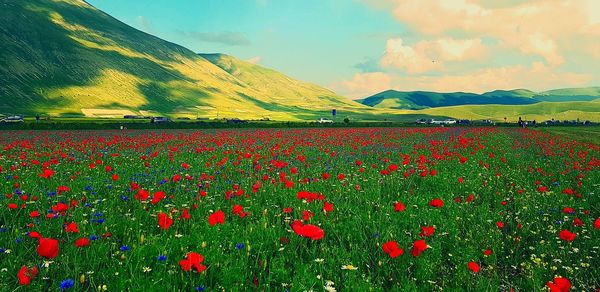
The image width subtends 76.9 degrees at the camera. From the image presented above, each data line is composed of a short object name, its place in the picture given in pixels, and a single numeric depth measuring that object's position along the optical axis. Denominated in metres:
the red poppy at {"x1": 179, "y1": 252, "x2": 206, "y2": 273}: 3.56
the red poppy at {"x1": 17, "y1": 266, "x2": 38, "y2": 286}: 3.12
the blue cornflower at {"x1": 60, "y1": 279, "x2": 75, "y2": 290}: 3.33
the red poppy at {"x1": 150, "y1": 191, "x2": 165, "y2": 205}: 5.84
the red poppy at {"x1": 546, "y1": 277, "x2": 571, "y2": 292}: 3.17
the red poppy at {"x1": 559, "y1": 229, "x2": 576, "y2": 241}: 4.53
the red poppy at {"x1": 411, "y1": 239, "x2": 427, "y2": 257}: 4.16
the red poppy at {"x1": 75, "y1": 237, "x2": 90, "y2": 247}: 4.09
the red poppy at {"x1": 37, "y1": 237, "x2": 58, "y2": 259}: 3.38
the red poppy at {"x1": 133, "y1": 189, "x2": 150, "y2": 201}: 5.91
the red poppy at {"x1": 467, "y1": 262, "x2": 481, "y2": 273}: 3.87
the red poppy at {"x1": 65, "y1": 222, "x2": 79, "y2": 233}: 4.60
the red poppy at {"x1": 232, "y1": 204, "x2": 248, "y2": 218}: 5.63
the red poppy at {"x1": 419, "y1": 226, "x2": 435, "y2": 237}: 4.90
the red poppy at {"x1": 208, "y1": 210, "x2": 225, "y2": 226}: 4.79
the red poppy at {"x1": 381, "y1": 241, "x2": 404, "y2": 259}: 3.93
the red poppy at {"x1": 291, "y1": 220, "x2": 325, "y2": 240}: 3.95
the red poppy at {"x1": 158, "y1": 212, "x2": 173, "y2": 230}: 4.71
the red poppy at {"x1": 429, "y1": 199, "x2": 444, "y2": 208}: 6.03
